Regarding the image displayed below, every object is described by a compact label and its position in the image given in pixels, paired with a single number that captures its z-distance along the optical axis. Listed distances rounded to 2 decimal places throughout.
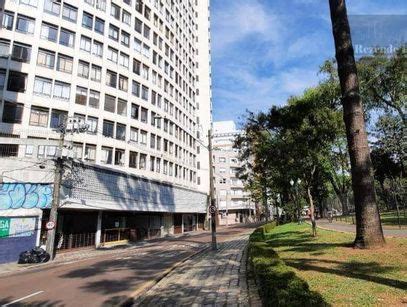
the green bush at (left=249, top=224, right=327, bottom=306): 5.65
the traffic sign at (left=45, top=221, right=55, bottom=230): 24.41
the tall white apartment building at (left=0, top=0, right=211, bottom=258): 32.25
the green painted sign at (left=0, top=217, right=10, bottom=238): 24.00
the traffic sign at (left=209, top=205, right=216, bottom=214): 25.78
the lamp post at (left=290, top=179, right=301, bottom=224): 36.59
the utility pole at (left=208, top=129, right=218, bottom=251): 23.95
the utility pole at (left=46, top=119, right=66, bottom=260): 24.64
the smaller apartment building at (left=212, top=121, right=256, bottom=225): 98.38
